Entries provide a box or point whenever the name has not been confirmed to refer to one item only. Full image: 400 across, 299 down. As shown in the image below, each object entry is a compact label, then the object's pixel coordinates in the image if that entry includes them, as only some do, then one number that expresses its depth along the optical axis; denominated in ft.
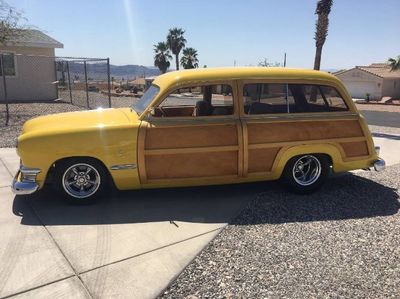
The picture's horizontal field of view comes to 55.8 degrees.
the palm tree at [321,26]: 51.74
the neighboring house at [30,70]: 55.21
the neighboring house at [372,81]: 151.74
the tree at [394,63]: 131.03
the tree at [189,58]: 202.86
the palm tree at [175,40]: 198.08
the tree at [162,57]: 201.87
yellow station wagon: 15.10
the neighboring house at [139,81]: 242.17
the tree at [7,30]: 43.19
